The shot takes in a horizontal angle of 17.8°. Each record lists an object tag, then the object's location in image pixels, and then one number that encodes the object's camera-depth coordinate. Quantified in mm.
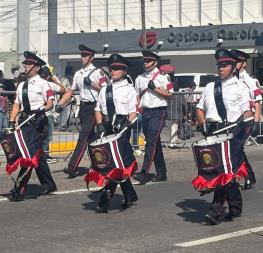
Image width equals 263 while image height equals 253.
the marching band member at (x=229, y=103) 9195
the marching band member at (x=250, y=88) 10839
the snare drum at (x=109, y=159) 9484
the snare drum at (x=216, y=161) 8789
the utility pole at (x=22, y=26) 15930
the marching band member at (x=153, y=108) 12273
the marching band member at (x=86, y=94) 12461
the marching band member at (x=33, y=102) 10695
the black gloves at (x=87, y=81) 12445
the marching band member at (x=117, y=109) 9867
